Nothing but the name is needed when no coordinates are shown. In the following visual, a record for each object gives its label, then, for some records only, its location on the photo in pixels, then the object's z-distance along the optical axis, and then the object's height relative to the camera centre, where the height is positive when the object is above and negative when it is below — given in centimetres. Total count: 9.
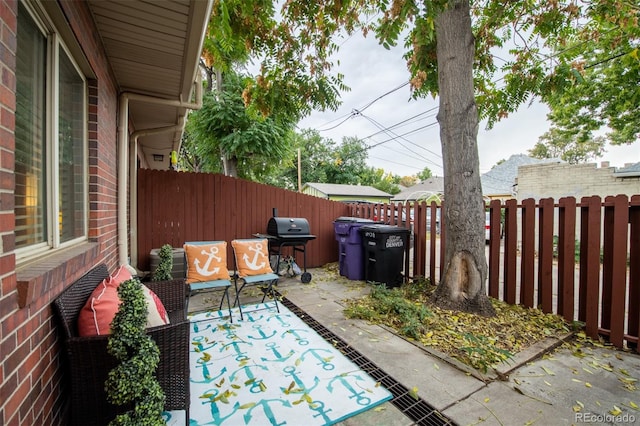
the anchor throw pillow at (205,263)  365 -71
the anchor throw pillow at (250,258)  397 -70
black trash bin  507 -79
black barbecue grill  529 -47
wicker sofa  149 -87
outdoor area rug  198 -143
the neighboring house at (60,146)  110 +40
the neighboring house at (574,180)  1050 +125
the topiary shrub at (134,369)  140 -82
